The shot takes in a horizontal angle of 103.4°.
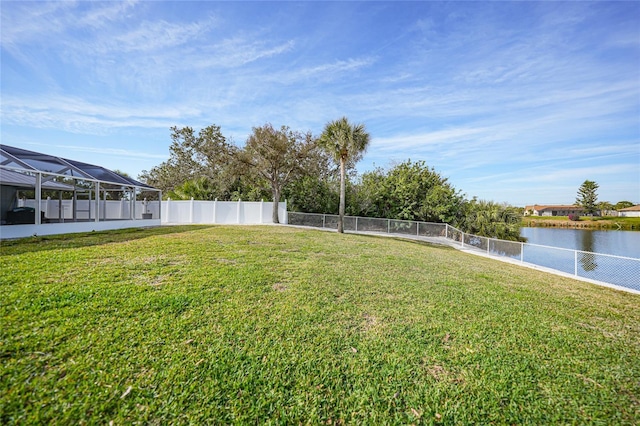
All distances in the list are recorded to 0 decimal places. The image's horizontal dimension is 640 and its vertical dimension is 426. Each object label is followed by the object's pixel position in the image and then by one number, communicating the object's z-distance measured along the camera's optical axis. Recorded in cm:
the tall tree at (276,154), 1745
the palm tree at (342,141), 1534
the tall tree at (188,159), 2439
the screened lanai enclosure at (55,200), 846
